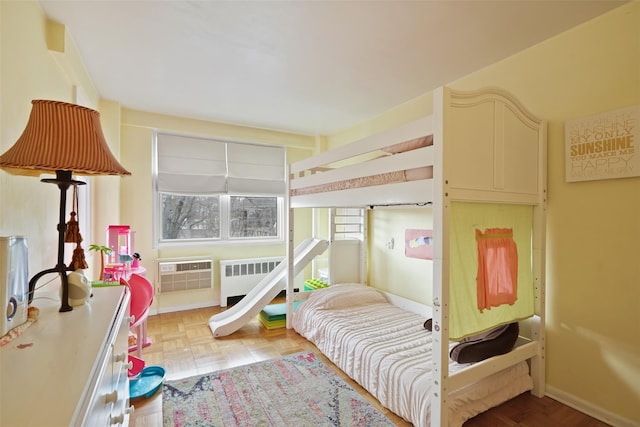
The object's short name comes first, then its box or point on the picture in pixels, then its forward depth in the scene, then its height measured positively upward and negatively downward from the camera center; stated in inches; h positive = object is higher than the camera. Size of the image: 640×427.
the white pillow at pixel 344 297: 125.0 -36.6
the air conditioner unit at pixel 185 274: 148.1 -31.4
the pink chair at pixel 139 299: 93.0 -27.3
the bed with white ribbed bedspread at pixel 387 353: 71.7 -41.5
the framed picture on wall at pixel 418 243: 121.8 -13.0
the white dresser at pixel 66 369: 23.7 -15.4
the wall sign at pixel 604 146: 69.0 +16.6
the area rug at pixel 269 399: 73.8 -50.9
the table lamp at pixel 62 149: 42.0 +9.4
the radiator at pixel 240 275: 160.6 -34.4
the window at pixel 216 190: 152.8 +12.4
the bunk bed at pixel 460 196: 63.1 +4.2
